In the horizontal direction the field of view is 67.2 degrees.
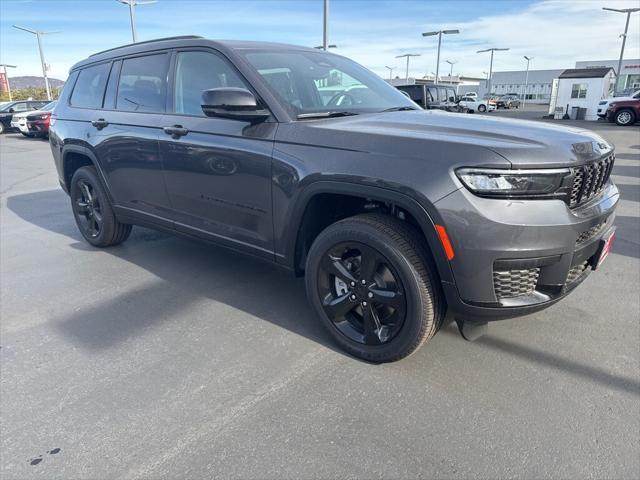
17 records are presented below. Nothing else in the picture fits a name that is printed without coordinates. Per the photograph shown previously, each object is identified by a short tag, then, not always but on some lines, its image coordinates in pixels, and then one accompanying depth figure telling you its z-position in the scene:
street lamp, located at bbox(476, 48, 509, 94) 56.69
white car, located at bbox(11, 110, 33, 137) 19.64
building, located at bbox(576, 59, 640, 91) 60.53
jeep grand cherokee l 2.23
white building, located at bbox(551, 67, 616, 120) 28.80
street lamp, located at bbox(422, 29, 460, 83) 36.78
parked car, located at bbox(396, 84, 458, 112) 16.44
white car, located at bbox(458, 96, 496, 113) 40.72
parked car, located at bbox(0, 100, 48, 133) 22.14
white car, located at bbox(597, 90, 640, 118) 23.50
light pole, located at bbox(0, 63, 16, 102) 49.86
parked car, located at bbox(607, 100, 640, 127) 22.85
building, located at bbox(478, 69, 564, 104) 78.37
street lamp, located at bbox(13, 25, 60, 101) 37.22
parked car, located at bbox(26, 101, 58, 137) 18.52
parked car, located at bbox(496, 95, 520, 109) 52.78
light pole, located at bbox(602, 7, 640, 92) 33.19
